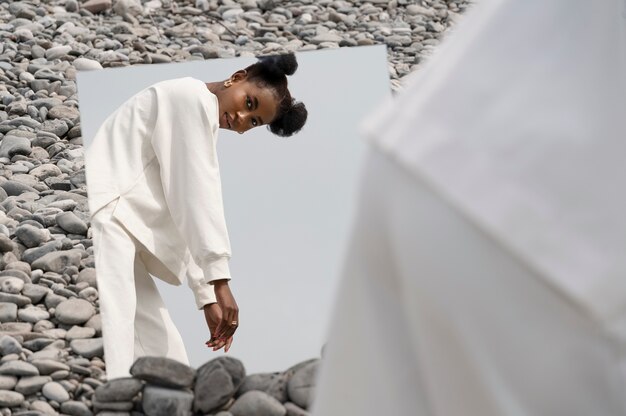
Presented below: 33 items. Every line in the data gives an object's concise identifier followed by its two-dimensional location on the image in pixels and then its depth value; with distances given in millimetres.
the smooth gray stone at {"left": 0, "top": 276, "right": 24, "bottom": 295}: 4540
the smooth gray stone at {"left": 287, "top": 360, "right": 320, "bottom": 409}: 4087
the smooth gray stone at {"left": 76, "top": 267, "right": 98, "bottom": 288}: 4563
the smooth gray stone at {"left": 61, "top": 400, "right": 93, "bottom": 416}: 4160
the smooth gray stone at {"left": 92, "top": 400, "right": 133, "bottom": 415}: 4113
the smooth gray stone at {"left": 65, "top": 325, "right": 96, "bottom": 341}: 4422
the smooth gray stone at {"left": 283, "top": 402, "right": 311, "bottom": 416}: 4042
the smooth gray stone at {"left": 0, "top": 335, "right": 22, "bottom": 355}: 4314
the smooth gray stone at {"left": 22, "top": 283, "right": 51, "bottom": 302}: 4537
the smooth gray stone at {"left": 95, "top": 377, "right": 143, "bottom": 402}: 4122
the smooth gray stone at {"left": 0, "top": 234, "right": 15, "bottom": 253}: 4668
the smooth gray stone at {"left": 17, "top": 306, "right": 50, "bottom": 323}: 4467
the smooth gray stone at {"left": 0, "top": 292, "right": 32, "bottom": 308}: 4502
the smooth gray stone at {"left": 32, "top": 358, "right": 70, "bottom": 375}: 4283
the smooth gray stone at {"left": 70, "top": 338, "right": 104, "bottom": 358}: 4355
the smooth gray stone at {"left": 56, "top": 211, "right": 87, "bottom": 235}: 4751
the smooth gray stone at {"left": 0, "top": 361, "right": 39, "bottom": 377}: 4244
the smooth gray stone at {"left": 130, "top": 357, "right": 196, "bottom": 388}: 4106
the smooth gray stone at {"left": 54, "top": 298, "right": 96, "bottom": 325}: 4464
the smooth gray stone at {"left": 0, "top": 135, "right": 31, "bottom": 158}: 5185
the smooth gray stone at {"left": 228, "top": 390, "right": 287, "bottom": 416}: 4052
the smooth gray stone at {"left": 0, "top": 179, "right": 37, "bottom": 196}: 5010
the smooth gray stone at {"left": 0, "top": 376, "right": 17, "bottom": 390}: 4218
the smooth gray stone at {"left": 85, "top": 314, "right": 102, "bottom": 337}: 4439
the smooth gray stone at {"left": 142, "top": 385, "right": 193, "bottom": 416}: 4061
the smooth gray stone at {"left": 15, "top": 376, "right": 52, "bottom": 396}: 4212
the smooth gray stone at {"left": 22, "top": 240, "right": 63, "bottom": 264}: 4671
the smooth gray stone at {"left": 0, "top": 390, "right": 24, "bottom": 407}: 4157
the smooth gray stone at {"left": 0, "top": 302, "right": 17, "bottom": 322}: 4451
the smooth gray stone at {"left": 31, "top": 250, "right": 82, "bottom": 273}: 4623
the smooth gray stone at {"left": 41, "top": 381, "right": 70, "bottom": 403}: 4205
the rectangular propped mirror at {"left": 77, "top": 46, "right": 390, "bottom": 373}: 4413
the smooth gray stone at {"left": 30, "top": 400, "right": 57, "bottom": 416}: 4173
